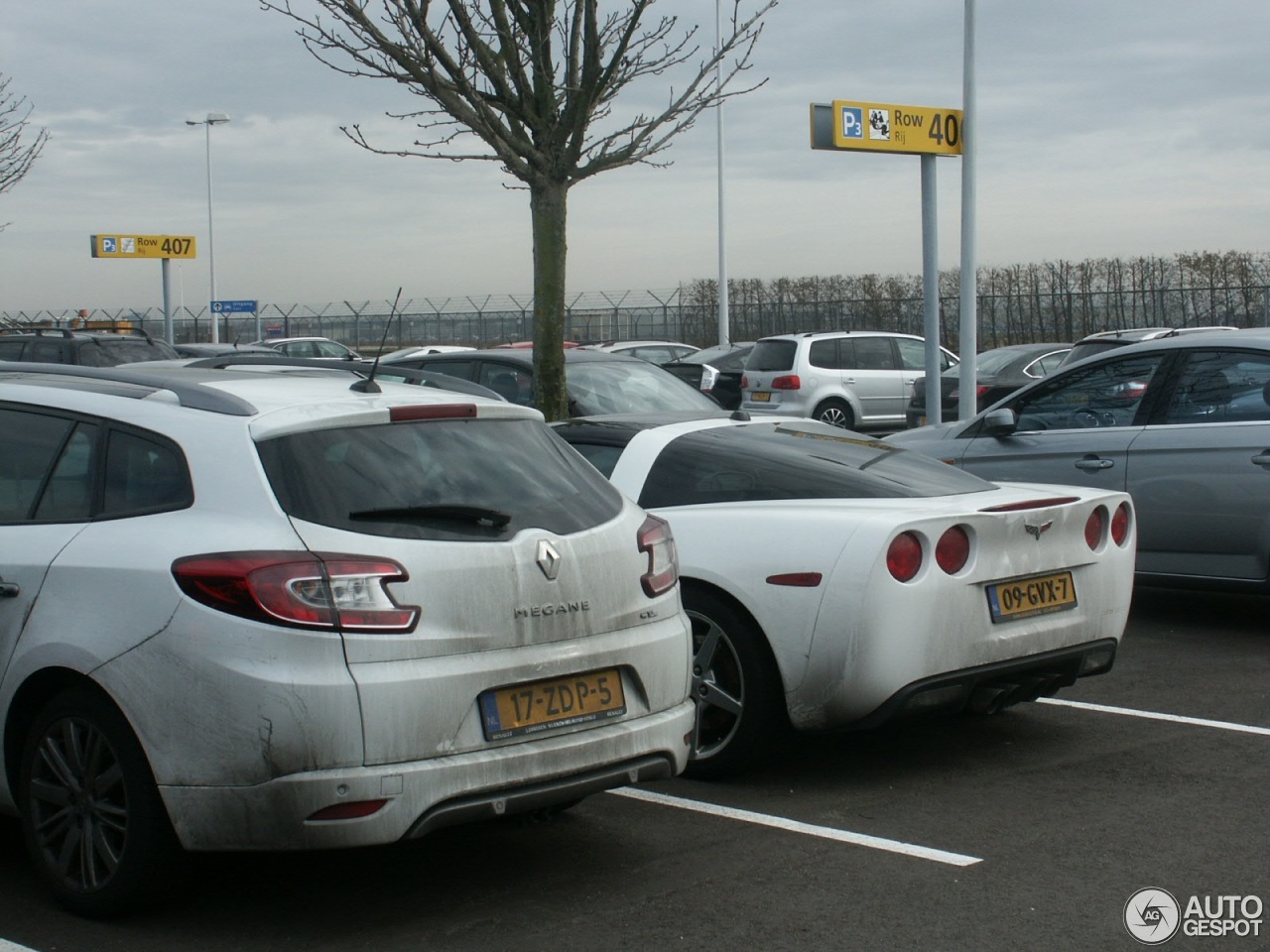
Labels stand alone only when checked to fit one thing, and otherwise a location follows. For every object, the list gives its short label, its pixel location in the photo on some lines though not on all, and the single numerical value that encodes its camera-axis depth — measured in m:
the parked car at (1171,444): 8.15
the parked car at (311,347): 30.61
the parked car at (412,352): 22.48
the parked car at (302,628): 3.91
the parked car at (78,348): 17.70
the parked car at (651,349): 31.66
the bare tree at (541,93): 10.98
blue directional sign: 51.94
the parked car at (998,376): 20.06
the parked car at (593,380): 12.27
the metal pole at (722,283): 37.84
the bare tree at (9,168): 21.73
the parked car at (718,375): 19.52
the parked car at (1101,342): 19.38
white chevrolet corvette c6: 5.42
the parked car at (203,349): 27.70
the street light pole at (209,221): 49.16
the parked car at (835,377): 22.88
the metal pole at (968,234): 15.72
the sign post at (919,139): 14.79
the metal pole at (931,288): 15.26
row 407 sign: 51.16
